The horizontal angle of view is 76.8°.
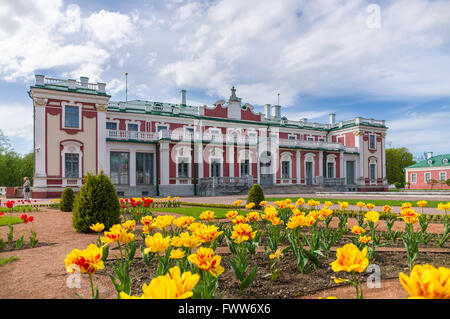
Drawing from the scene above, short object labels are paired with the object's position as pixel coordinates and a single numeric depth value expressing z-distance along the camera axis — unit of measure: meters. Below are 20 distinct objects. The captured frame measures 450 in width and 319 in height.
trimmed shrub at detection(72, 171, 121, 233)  6.57
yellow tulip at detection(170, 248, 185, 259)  2.19
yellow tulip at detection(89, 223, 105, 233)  3.21
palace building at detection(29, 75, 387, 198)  20.41
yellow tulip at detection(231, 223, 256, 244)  2.86
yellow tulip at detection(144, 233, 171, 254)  2.27
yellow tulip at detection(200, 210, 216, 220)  3.71
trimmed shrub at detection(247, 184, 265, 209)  11.27
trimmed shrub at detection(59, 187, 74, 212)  11.41
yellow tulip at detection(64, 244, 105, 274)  1.80
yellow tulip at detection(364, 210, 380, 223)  3.80
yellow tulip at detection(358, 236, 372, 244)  3.05
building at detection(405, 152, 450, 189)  41.81
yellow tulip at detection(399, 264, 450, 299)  1.14
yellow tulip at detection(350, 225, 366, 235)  3.25
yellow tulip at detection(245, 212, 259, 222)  3.77
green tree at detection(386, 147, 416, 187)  49.31
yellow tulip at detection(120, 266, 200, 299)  1.19
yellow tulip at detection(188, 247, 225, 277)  1.86
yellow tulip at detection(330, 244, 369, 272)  1.66
